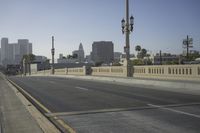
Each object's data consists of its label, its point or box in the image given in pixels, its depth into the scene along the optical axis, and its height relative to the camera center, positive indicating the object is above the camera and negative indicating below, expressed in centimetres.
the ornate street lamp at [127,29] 3447 +389
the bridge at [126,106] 1003 -155
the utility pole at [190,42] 11998 +904
